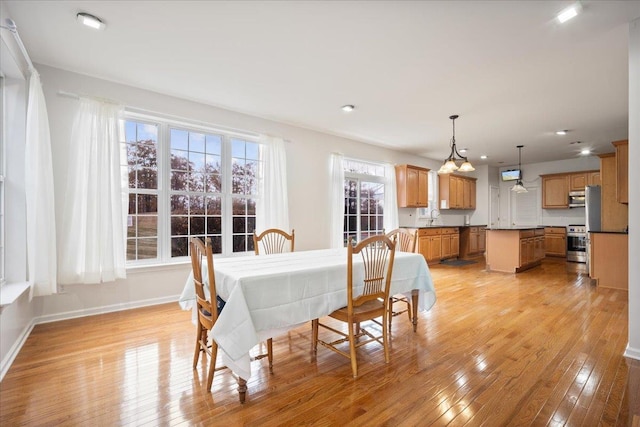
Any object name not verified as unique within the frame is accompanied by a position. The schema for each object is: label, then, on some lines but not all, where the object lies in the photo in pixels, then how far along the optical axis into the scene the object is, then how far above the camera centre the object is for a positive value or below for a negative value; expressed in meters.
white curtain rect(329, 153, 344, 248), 5.62 +0.25
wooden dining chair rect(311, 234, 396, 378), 2.19 -0.62
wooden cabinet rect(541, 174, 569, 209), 8.09 +0.60
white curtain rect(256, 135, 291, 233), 4.71 +0.41
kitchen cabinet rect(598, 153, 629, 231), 5.36 +0.17
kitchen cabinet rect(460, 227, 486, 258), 8.13 -0.78
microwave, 7.75 +0.36
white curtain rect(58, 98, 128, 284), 3.22 +0.16
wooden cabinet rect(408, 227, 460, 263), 6.76 -0.70
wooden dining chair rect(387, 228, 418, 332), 3.35 -0.35
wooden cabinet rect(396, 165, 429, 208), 6.93 +0.67
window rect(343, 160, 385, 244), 6.20 +0.35
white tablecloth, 1.81 -0.56
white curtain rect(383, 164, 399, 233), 6.79 +0.31
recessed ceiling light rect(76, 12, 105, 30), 2.37 +1.61
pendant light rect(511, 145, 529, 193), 6.82 +0.61
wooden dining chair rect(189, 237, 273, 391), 1.90 -0.62
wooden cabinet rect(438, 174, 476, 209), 8.20 +0.63
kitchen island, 5.90 -0.74
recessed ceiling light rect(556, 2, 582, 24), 2.20 +1.52
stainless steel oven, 7.18 -0.75
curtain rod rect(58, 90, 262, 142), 3.32 +1.32
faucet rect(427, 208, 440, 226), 8.15 -0.06
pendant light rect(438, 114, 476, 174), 4.57 +0.74
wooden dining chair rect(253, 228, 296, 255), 3.42 -0.36
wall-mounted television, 8.91 +1.17
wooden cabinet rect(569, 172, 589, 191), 7.70 +0.83
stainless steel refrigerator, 5.71 +0.10
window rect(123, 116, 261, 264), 3.82 +0.39
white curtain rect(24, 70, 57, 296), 2.77 +0.24
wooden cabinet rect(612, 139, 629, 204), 4.64 +0.60
